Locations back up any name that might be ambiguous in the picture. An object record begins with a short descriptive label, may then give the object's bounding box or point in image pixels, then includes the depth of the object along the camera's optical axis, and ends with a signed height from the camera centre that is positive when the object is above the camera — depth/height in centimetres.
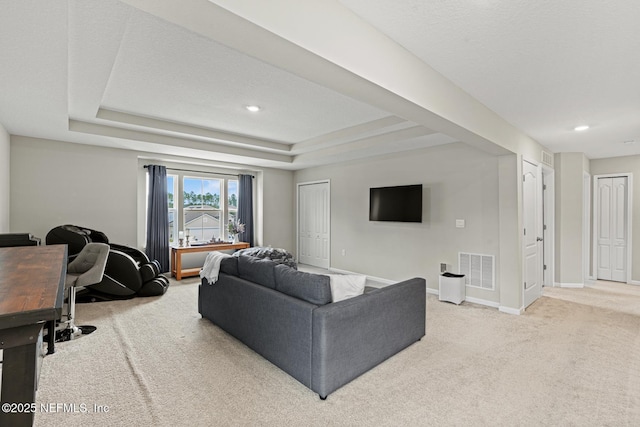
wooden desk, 97 -40
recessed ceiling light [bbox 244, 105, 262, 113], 369 +131
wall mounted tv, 505 +22
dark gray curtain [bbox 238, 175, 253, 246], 696 +26
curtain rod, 573 +93
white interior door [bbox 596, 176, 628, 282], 567 -24
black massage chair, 422 -82
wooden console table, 569 -72
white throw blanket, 335 -57
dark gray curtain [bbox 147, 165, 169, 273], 569 -3
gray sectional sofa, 222 -86
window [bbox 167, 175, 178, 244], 618 +23
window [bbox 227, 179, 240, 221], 697 +39
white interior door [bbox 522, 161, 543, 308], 422 -22
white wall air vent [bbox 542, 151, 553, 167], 494 +95
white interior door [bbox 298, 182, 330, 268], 690 -18
